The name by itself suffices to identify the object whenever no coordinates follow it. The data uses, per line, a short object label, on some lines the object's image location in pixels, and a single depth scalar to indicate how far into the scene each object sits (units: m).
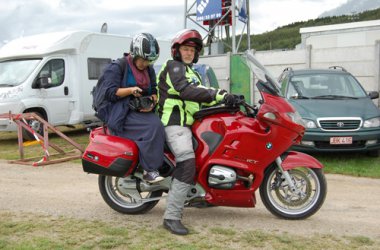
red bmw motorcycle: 4.65
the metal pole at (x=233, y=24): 16.33
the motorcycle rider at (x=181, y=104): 4.57
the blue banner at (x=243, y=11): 17.38
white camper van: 11.59
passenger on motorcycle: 4.66
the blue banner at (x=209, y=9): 17.50
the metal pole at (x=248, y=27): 18.36
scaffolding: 16.66
